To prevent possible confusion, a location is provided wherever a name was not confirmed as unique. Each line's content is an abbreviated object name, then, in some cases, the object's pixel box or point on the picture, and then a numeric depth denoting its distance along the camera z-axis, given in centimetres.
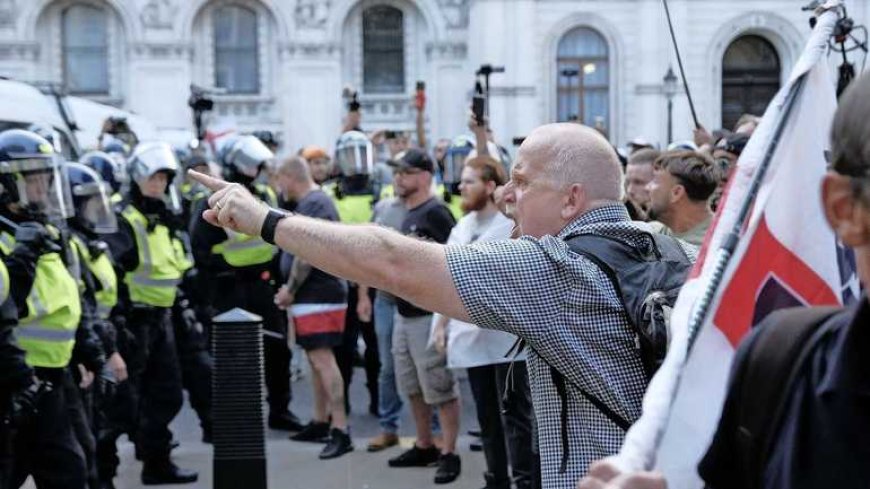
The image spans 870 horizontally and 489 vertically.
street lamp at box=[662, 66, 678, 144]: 2605
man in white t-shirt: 614
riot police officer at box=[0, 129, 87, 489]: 538
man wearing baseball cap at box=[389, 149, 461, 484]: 761
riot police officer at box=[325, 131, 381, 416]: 999
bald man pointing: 294
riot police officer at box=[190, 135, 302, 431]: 906
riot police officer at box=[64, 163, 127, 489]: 592
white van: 1257
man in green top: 561
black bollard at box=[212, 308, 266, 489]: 646
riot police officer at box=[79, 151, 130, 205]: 962
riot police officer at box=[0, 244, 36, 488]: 508
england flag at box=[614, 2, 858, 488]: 191
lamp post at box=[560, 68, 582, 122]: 3125
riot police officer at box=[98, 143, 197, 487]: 772
